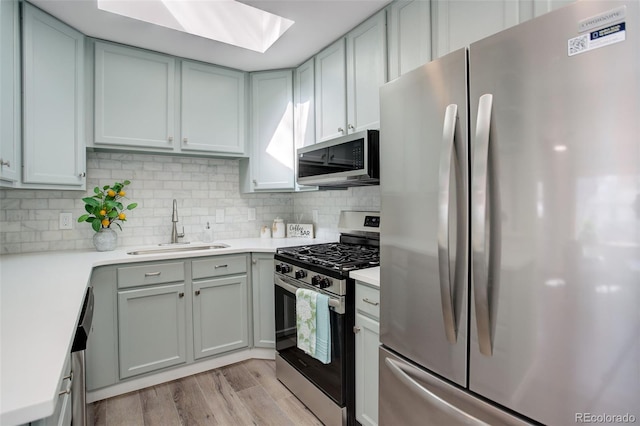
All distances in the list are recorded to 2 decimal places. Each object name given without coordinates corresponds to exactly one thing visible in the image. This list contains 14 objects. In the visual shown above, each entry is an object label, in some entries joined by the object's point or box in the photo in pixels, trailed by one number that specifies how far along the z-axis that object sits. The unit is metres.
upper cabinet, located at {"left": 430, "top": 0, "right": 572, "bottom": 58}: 1.29
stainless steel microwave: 1.96
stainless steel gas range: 1.78
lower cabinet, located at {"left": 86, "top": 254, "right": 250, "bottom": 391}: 2.17
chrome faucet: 2.88
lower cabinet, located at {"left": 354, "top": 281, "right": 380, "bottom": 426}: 1.62
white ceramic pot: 2.48
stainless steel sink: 2.59
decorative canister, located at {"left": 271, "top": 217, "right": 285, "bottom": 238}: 3.27
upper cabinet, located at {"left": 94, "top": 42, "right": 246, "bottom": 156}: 2.42
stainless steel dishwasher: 1.09
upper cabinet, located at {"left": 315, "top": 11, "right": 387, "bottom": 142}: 2.05
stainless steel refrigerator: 0.76
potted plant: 2.39
